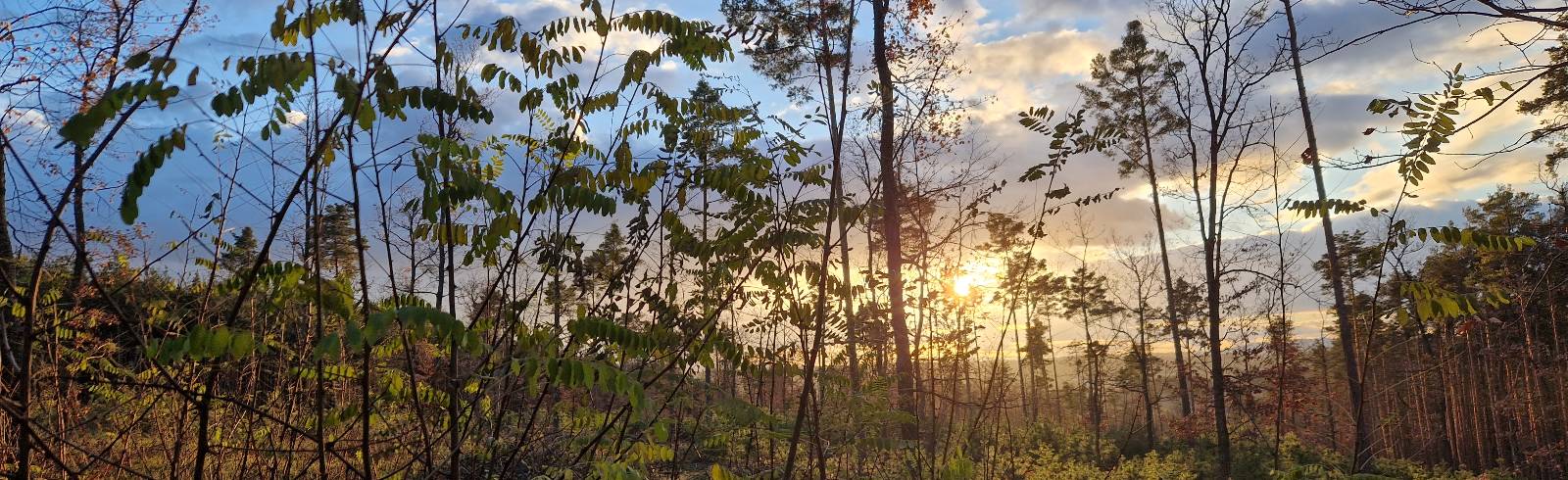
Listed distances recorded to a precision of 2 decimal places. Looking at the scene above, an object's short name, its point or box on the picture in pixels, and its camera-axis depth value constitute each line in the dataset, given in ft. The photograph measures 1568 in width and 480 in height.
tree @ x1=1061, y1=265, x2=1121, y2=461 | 117.60
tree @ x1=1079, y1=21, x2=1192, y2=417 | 59.36
